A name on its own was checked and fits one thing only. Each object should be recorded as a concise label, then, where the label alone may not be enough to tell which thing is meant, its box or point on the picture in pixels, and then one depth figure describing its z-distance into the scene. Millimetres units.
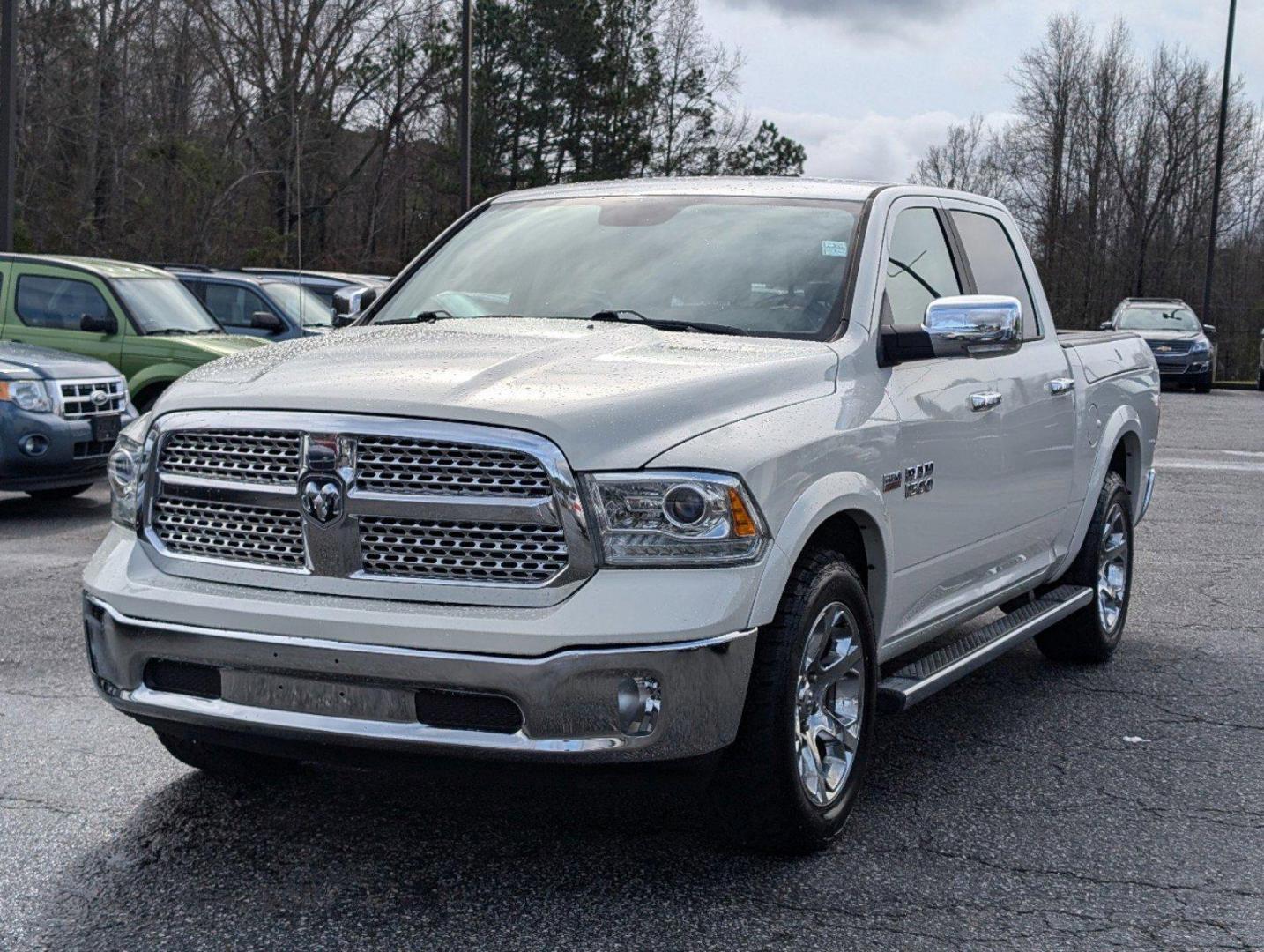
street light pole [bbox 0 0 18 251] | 18125
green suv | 13453
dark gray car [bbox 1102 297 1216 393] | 29234
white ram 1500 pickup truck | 3572
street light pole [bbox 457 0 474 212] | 25703
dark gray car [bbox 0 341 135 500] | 10562
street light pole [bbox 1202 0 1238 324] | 37062
